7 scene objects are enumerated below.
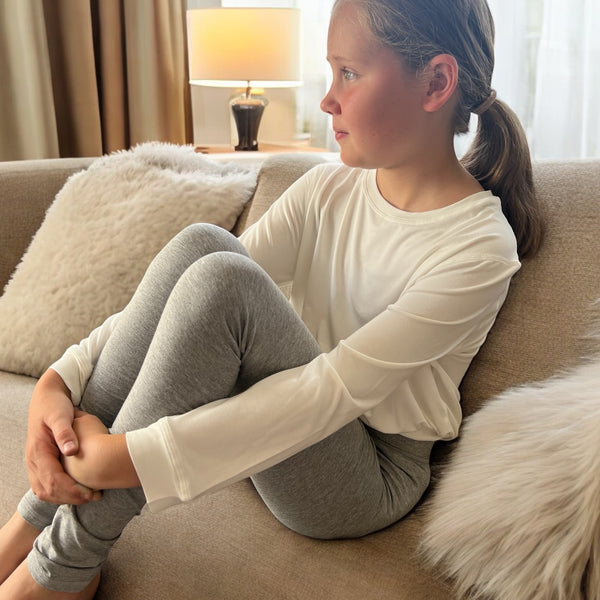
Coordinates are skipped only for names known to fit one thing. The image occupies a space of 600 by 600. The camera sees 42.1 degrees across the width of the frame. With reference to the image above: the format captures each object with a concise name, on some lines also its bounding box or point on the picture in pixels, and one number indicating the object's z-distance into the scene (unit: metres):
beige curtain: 2.59
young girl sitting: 0.89
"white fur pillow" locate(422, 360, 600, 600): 0.77
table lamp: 2.36
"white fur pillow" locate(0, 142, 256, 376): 1.45
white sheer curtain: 2.27
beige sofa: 0.92
